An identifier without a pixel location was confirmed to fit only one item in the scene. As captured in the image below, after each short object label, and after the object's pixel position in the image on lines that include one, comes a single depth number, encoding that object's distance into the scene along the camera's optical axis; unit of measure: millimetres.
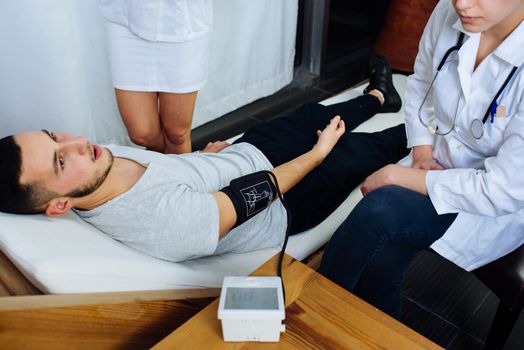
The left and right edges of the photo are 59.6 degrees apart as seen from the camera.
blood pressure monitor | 794
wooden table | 834
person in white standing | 1533
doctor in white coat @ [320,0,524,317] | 1044
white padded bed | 968
